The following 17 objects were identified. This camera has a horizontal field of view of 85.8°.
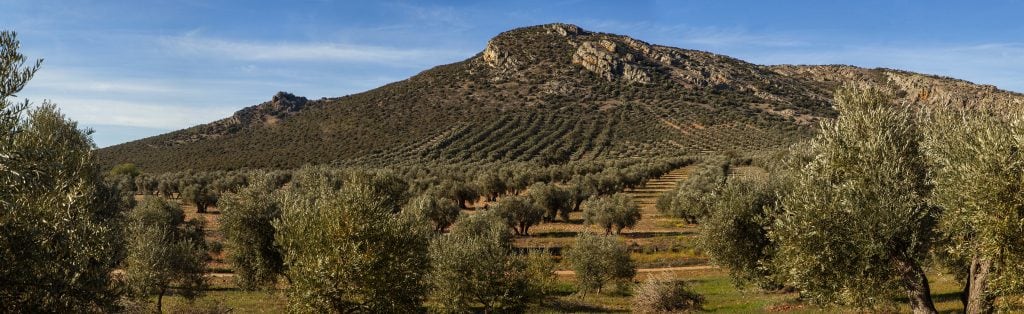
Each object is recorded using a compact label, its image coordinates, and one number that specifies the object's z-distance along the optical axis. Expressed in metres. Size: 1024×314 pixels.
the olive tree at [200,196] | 84.38
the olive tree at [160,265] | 32.34
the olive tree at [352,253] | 21.67
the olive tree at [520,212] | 64.31
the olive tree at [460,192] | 78.44
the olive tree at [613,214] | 64.56
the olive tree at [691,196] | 66.31
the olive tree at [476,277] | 31.67
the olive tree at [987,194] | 16.56
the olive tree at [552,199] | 72.38
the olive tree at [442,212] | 64.88
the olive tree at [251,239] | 32.16
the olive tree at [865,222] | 19.16
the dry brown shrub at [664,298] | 33.81
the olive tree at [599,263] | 42.38
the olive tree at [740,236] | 32.31
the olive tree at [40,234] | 14.57
